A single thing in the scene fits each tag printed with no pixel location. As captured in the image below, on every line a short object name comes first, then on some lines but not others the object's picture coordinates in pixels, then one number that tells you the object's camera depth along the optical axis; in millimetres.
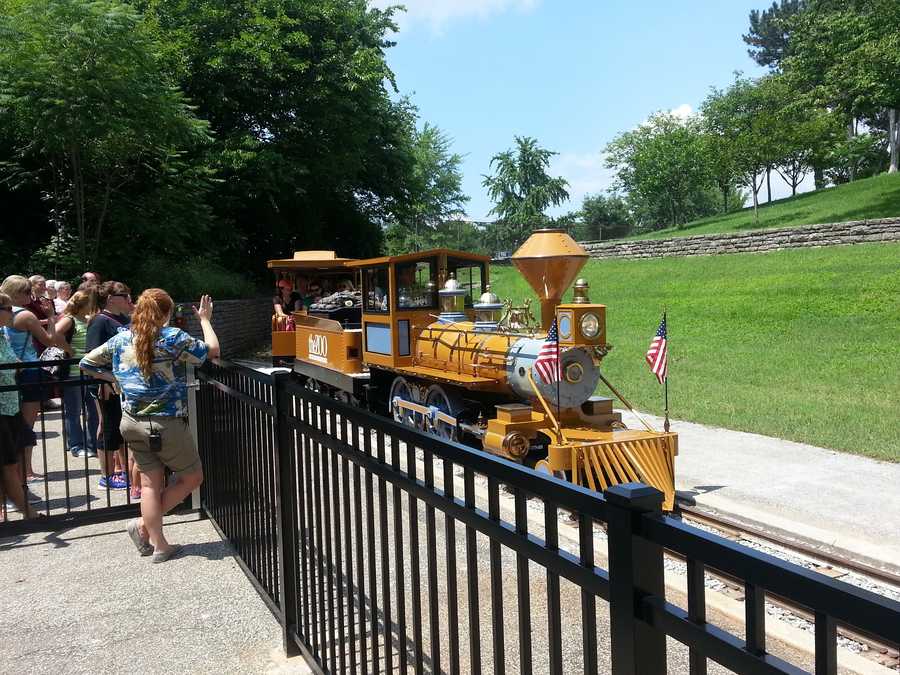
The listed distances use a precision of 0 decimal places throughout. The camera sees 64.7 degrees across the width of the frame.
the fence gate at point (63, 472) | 5234
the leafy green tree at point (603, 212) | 85012
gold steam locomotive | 6805
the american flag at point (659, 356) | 7078
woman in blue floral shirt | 4387
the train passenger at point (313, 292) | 13703
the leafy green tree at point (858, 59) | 23969
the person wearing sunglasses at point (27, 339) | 5855
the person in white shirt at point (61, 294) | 9117
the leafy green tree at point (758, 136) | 33344
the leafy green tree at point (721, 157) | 34969
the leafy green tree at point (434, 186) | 57406
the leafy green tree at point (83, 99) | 14812
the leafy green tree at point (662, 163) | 51312
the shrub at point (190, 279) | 18359
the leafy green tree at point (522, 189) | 71875
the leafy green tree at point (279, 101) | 22734
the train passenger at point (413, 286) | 9438
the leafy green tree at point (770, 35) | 68125
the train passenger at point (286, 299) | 13656
